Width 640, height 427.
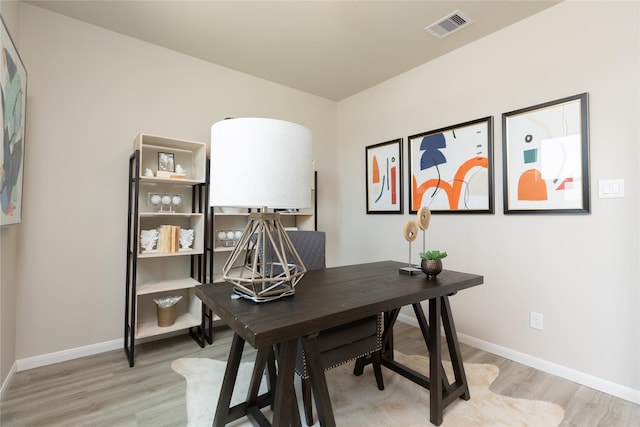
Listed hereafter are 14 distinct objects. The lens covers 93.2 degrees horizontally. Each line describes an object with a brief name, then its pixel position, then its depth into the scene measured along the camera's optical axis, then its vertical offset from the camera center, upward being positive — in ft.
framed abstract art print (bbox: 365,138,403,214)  10.53 +1.54
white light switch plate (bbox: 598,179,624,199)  6.11 +0.65
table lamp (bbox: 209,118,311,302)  3.62 +0.59
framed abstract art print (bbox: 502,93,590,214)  6.60 +1.47
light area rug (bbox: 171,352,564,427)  5.30 -3.51
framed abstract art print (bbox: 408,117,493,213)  8.23 +1.52
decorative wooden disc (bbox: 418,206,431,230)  6.15 +0.03
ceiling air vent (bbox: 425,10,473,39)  7.43 +5.00
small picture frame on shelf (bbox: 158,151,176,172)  8.32 +1.58
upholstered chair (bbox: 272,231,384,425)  5.10 -2.28
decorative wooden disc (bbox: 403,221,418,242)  6.31 -0.24
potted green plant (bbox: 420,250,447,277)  5.65 -0.83
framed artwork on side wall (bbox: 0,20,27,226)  4.97 +1.62
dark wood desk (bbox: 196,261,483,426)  3.53 -1.22
